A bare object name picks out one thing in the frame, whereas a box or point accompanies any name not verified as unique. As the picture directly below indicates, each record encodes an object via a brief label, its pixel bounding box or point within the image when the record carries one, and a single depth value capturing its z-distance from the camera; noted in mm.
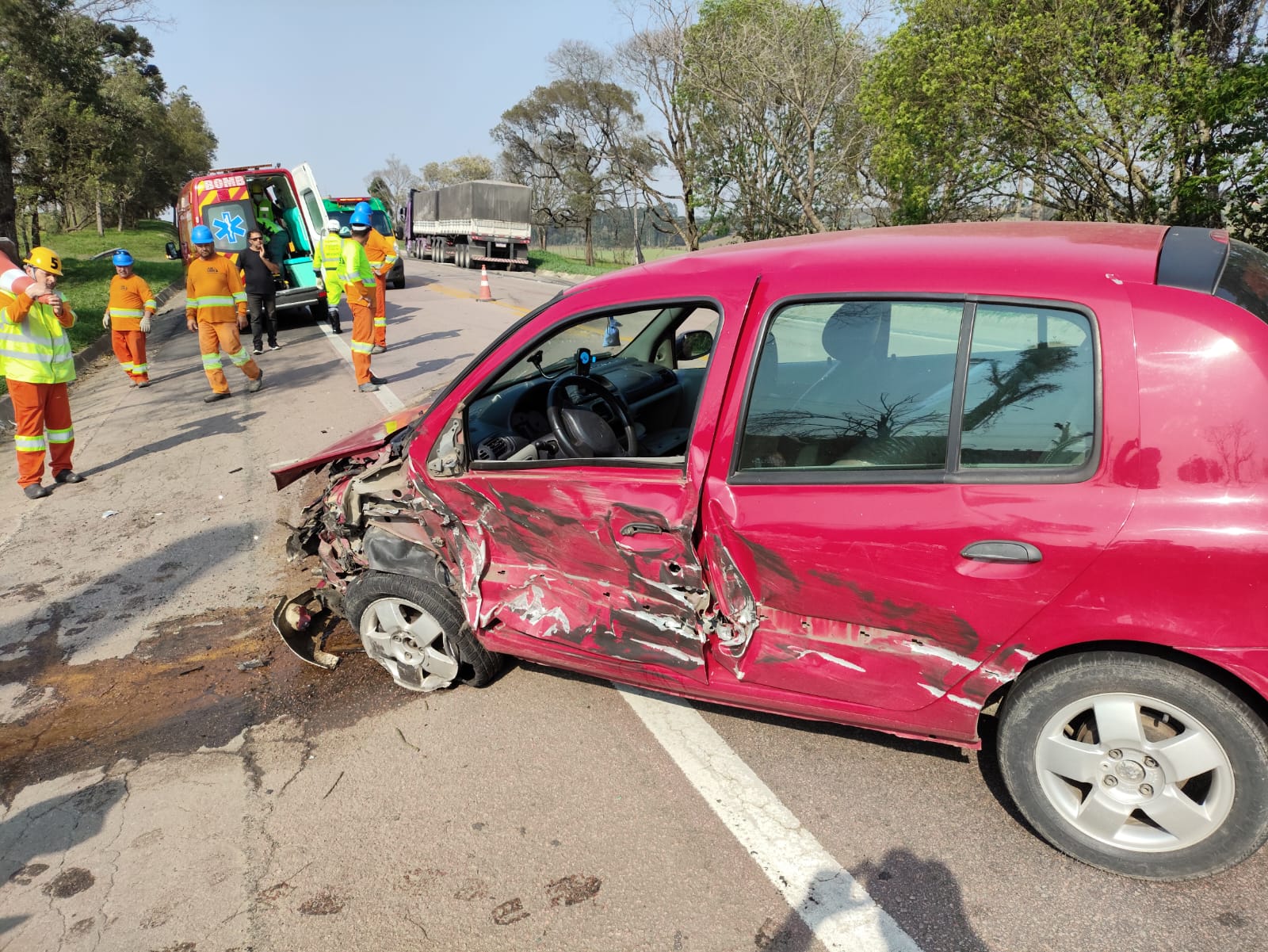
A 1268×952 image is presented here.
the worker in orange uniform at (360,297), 9055
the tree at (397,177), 88125
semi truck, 32531
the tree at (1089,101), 11398
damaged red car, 2080
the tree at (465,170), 70938
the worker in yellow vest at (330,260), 11945
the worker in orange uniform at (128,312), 9523
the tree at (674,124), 23234
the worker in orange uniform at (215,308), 9078
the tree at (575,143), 42344
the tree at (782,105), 20328
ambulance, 13453
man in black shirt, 11875
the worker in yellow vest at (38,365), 6094
